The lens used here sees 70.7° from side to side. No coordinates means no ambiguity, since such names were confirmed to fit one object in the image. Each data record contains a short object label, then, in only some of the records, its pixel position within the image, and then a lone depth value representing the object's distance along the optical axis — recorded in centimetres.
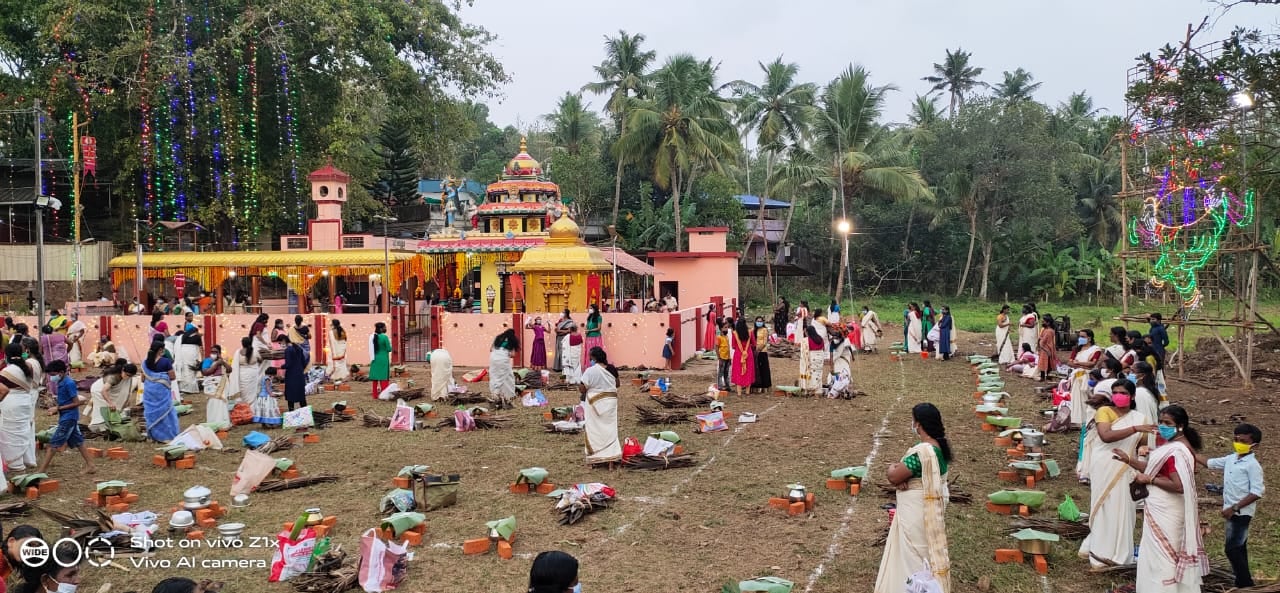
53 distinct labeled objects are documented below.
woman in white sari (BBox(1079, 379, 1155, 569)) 657
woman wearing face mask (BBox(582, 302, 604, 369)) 1870
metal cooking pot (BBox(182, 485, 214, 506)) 838
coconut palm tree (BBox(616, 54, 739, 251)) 3681
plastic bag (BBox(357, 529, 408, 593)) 642
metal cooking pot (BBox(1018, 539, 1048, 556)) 691
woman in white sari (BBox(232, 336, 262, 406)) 1292
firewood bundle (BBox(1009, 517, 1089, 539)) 745
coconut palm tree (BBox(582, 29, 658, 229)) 4219
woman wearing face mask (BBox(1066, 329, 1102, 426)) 1076
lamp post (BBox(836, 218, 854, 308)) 2434
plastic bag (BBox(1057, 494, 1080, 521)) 770
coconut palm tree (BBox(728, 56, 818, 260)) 3834
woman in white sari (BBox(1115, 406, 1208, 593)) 557
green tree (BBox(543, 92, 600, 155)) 4806
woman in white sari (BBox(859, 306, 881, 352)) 2406
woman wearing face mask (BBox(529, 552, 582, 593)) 361
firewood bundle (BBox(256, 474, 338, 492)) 929
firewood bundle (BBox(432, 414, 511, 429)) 1298
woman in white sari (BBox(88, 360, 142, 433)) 1156
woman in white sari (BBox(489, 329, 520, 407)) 1473
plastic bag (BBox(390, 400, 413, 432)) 1288
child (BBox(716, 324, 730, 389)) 1609
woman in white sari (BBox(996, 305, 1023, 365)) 2008
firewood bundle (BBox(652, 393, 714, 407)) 1445
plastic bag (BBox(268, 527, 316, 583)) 671
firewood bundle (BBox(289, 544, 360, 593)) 645
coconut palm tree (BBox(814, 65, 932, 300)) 3641
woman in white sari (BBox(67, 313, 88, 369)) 1880
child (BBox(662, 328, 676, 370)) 1944
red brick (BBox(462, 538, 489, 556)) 721
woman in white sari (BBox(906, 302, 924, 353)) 2316
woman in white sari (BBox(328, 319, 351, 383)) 1686
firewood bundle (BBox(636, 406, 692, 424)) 1323
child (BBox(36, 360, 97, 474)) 1000
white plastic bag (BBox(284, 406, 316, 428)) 1288
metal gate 2184
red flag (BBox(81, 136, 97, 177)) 2753
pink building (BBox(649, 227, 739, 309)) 2925
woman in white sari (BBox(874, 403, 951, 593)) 554
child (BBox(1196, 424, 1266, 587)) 593
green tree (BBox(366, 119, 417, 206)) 4528
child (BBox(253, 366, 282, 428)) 1295
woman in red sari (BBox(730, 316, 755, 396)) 1598
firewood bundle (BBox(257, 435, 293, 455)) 1095
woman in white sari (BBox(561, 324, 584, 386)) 1772
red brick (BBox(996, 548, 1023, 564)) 691
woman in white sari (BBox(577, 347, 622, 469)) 1032
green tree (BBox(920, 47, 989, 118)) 5703
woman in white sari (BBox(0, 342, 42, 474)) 944
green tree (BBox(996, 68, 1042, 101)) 5334
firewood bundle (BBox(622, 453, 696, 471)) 1020
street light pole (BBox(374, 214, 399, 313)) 2392
